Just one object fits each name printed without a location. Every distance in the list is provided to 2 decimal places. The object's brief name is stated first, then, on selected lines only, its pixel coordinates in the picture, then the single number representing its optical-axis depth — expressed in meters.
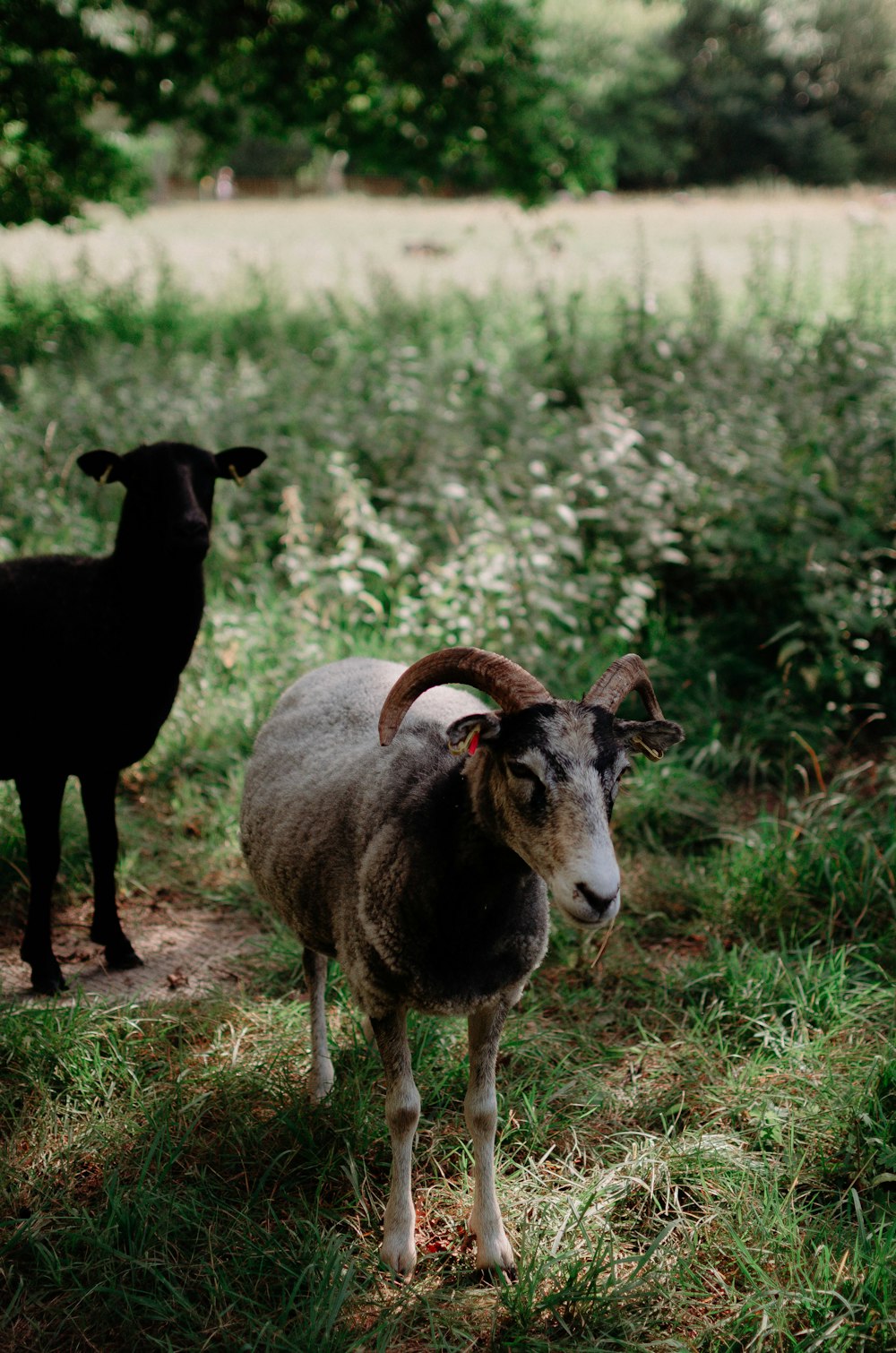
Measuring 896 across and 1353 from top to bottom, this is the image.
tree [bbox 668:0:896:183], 39.88
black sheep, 3.78
